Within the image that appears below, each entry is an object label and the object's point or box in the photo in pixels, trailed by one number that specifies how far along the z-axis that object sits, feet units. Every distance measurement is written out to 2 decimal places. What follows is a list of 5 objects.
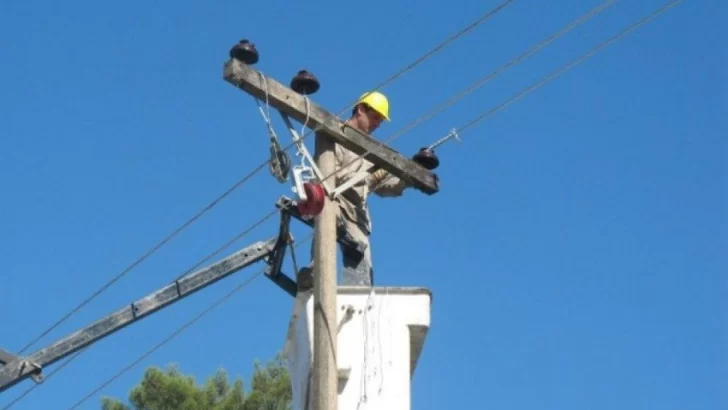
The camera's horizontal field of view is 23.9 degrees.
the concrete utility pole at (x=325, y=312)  33.94
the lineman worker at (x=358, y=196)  39.29
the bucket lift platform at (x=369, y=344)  36.81
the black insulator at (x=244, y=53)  37.60
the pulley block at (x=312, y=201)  36.29
